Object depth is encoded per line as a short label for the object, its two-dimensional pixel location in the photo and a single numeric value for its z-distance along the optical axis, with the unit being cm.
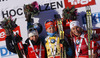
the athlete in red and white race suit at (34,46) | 614
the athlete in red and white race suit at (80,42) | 605
